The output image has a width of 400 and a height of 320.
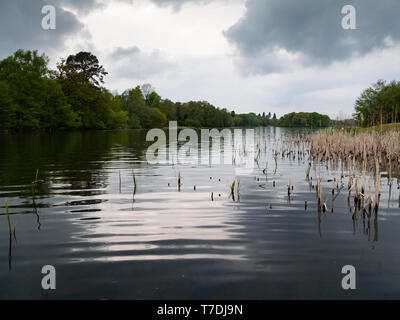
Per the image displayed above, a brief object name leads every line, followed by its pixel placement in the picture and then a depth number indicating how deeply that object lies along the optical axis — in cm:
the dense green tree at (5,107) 5753
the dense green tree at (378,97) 7438
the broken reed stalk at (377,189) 808
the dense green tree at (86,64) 9306
